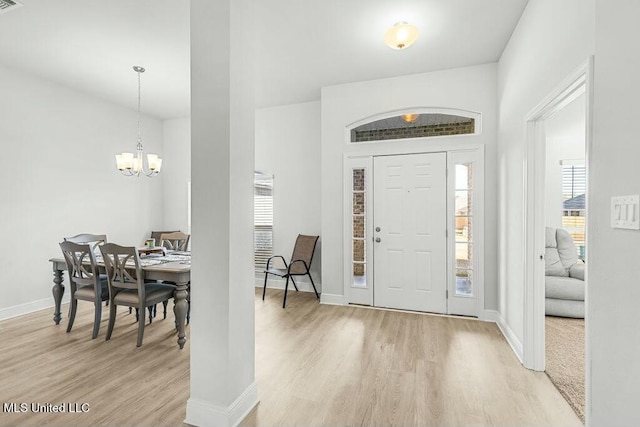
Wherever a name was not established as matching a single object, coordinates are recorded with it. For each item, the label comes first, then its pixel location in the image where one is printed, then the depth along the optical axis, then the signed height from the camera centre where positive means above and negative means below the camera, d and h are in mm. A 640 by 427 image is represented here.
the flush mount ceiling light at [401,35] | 2676 +1531
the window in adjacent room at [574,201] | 5758 +209
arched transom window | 3816 +1071
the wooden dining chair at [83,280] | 3041 -721
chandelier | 3598 +563
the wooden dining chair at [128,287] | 2855 -751
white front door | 3840 -262
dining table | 2848 -620
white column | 1770 +5
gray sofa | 3607 -798
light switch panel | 1102 +2
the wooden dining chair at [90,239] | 3822 -376
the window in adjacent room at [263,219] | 5203 -147
